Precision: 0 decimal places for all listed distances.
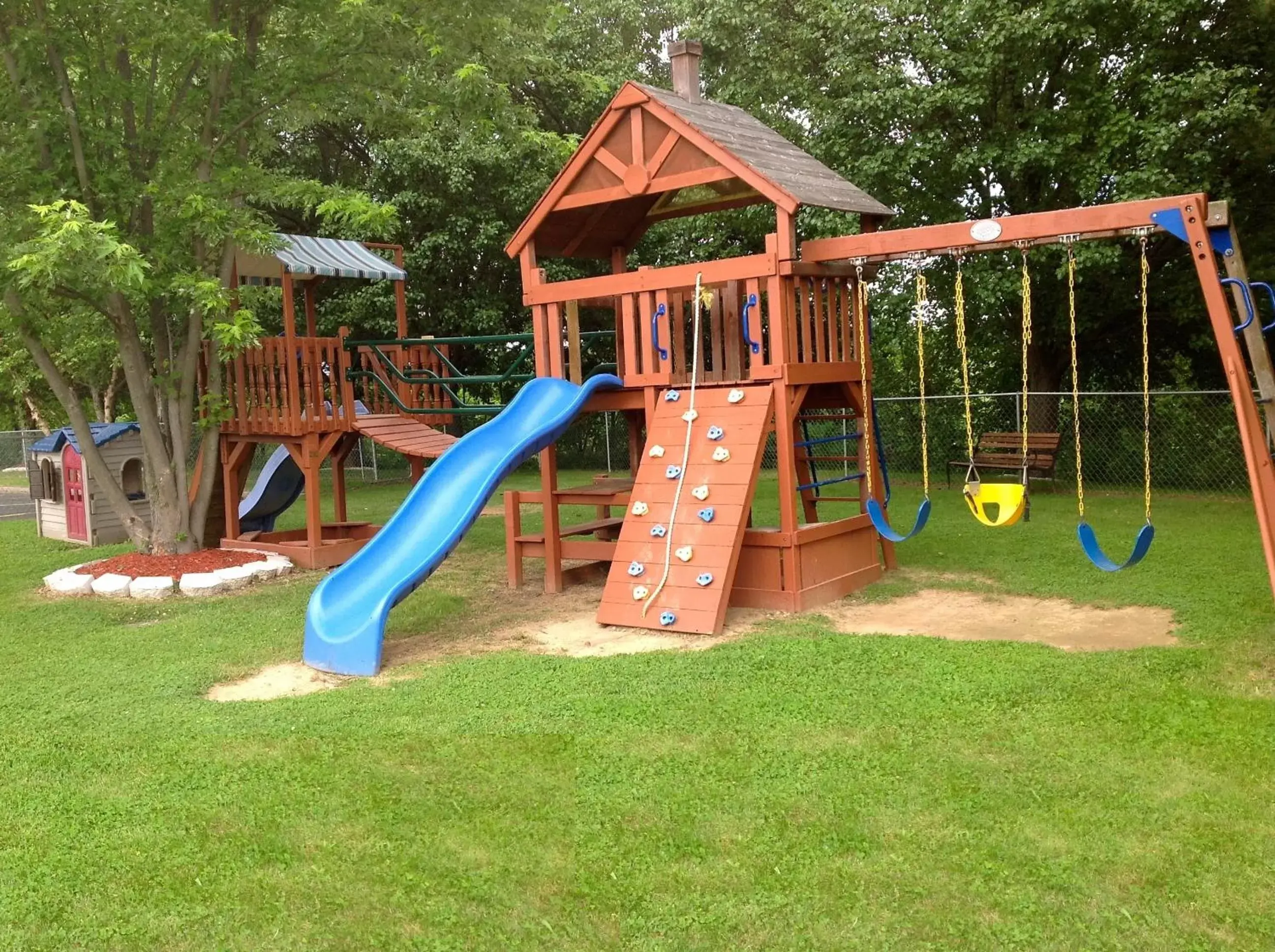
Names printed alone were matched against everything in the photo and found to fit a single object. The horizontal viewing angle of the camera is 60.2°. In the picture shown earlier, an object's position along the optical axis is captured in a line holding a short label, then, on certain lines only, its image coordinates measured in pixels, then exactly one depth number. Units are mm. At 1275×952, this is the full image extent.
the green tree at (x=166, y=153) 9414
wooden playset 7148
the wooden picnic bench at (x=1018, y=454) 14406
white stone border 9711
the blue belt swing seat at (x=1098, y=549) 6211
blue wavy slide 7012
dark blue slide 13328
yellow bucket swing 6980
